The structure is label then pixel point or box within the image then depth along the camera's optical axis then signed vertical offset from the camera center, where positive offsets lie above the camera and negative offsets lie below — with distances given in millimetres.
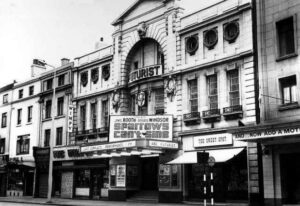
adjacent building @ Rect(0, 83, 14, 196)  51719 +4852
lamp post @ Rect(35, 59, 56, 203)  35469 -282
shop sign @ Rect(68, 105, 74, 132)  41525 +4682
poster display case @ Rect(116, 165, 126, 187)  35656 -508
